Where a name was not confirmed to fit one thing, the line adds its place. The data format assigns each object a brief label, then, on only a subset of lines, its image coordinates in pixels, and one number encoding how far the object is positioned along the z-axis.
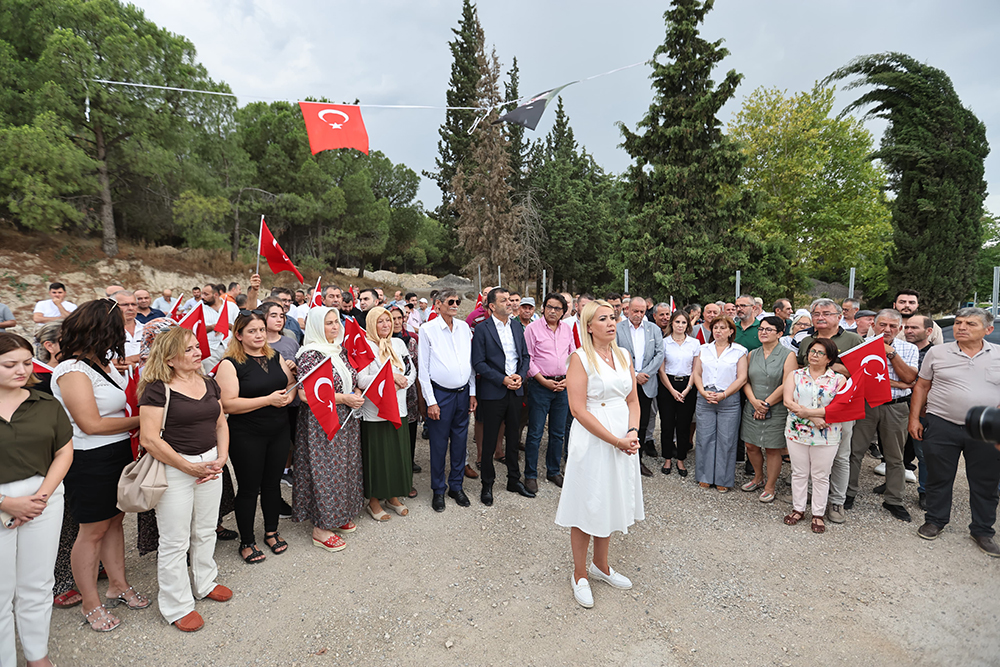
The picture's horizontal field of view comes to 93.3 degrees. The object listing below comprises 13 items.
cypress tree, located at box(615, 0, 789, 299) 17.17
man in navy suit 4.68
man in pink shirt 5.11
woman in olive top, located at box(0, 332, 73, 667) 2.28
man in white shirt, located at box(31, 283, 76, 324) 7.22
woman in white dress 3.04
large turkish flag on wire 6.34
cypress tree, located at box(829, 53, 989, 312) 16.67
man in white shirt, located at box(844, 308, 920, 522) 4.53
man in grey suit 5.75
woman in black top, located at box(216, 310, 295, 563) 3.41
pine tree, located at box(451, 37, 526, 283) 27.42
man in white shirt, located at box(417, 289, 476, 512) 4.51
